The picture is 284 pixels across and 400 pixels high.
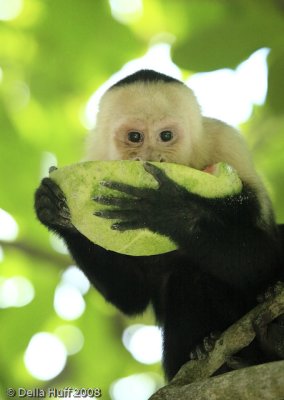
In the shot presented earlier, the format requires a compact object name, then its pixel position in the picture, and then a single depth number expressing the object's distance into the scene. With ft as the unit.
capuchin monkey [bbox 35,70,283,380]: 23.94
